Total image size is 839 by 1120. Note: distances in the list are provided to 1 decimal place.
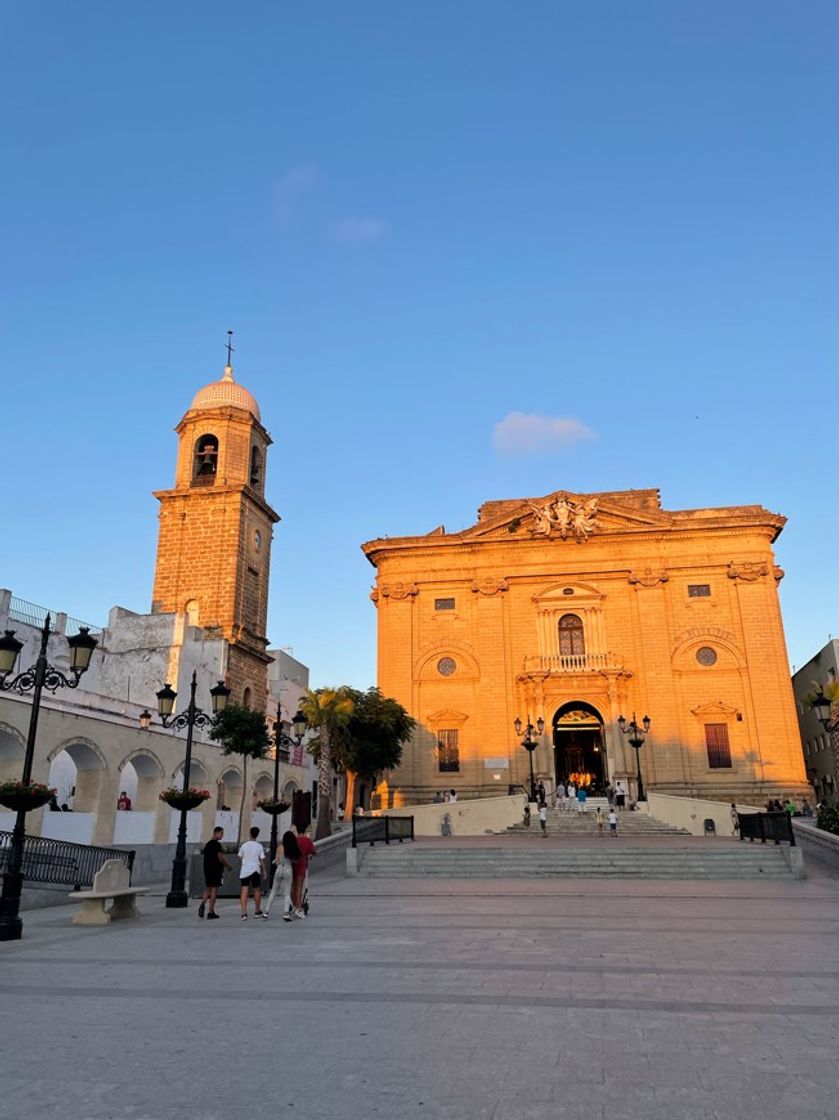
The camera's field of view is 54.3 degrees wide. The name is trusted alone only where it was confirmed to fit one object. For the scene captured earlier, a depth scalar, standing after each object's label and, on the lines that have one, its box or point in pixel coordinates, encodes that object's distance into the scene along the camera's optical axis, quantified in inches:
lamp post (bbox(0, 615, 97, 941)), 458.9
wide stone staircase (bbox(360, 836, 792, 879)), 820.0
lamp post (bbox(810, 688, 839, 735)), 903.1
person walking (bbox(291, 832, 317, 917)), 559.5
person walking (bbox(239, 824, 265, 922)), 554.3
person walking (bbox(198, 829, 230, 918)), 550.0
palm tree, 1242.6
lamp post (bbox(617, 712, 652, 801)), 1323.8
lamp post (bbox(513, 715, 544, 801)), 1330.0
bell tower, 1684.3
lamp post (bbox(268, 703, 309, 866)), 789.3
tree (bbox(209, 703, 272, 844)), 1147.9
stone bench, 522.0
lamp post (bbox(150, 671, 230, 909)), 624.7
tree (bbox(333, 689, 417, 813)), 1473.9
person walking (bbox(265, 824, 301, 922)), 538.9
